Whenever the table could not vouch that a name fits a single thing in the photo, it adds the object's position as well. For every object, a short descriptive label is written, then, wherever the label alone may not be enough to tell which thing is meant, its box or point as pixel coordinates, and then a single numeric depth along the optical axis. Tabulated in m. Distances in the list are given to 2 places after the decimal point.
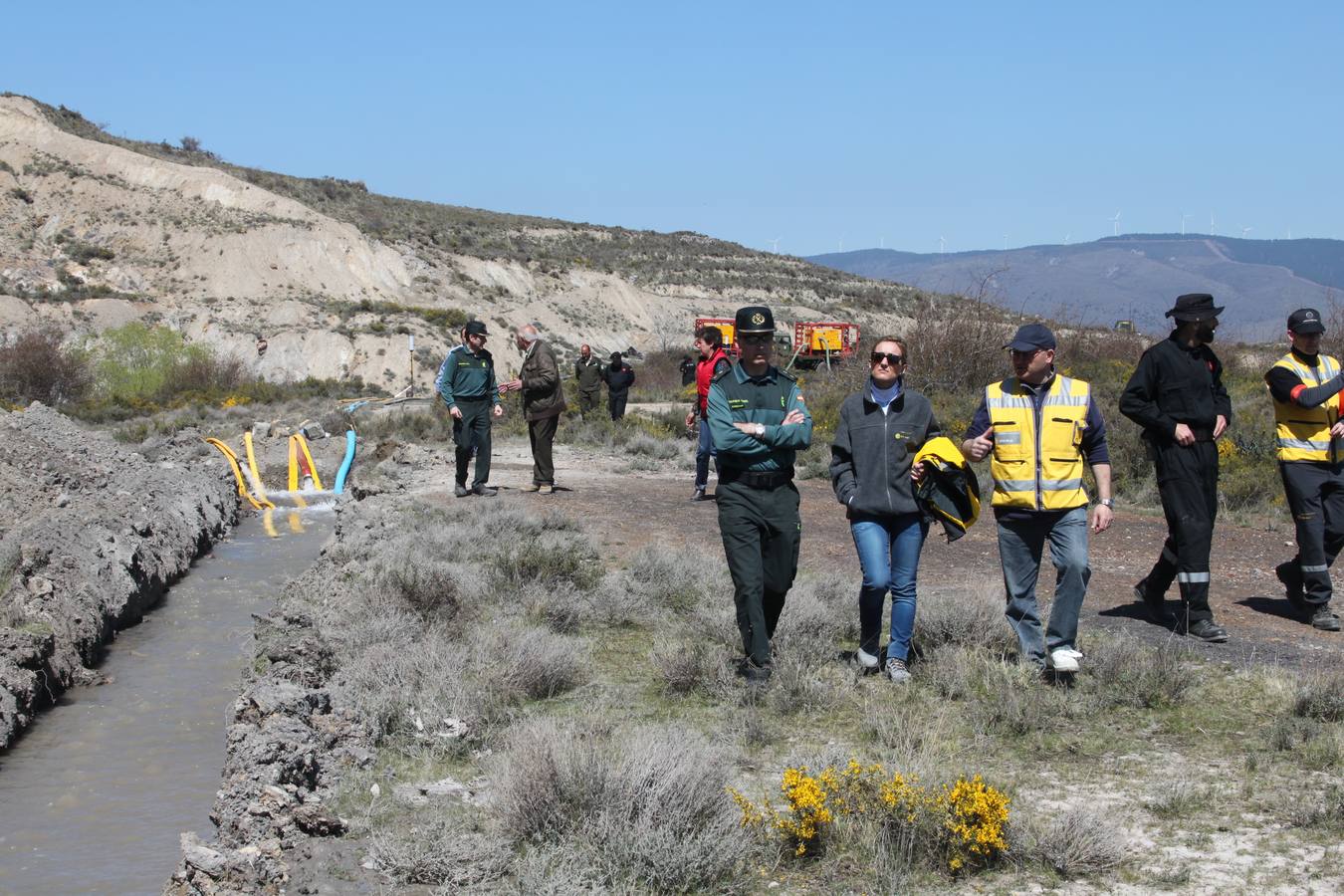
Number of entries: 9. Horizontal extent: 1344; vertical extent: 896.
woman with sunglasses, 6.50
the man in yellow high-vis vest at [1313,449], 8.15
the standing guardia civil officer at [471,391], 13.16
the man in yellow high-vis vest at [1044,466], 6.41
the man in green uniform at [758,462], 6.32
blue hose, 21.47
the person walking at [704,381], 11.47
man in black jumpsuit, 7.60
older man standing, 13.66
